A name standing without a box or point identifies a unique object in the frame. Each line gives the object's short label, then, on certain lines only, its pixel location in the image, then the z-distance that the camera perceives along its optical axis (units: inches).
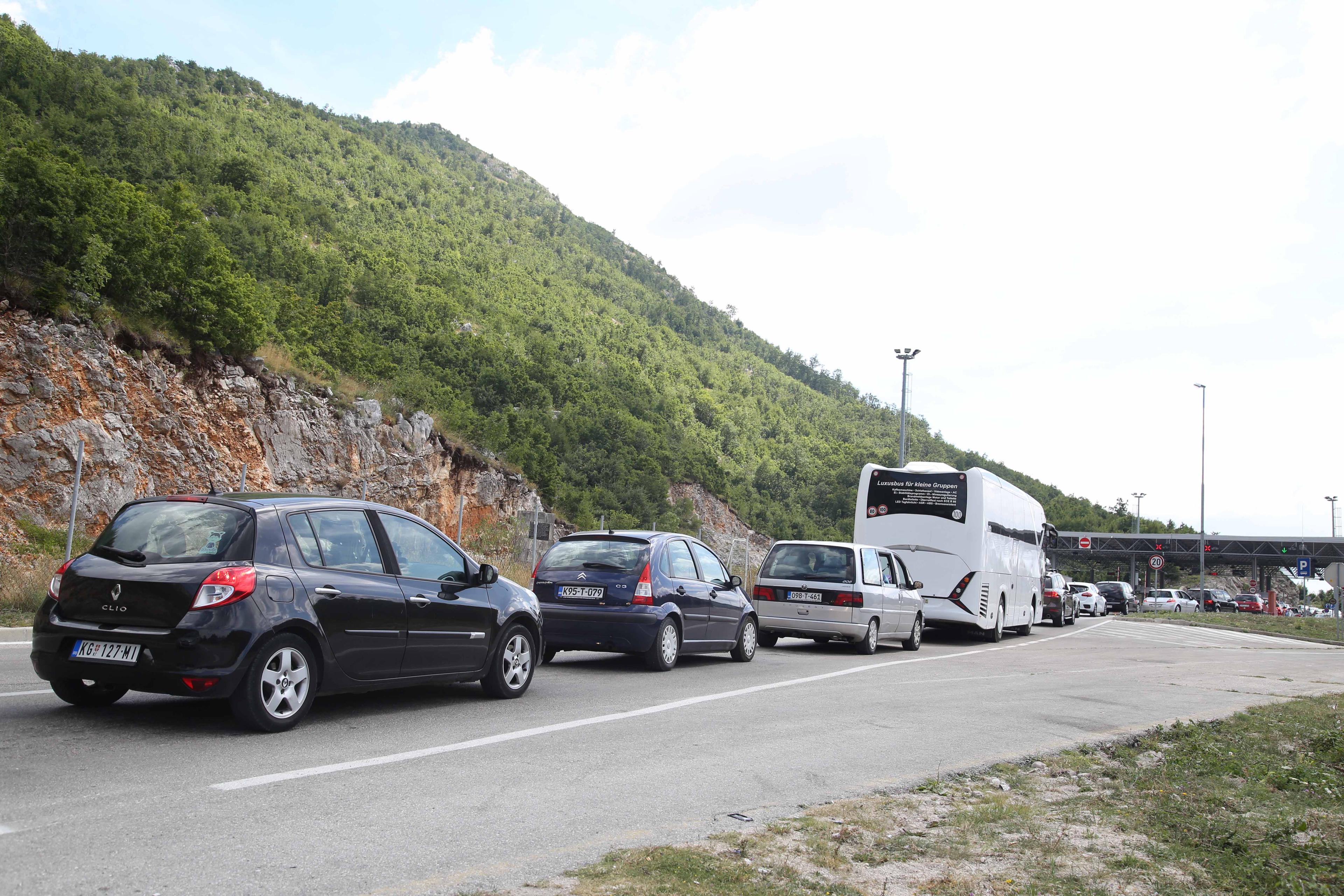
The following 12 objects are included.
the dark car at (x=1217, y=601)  2561.5
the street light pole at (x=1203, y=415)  2324.1
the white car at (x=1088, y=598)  1867.6
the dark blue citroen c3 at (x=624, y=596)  467.8
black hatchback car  259.0
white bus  823.7
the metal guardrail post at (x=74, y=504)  577.0
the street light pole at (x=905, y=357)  1859.0
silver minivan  642.2
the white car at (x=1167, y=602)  2316.7
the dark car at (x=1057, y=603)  1366.9
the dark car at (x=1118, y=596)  2164.1
